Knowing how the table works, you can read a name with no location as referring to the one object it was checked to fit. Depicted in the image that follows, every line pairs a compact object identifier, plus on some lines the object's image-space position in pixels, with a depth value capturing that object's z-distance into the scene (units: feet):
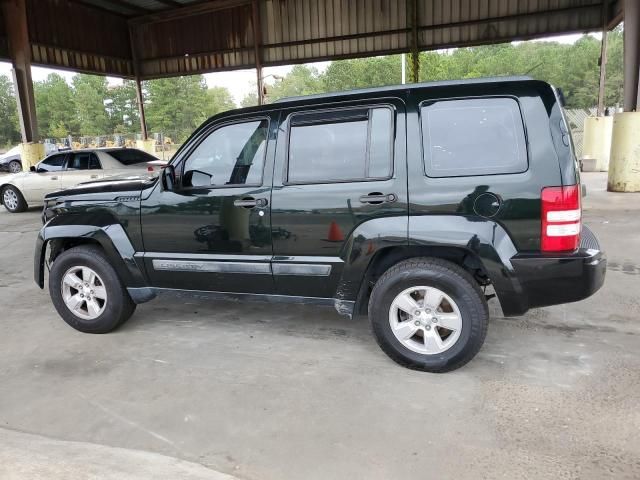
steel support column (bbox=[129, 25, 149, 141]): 64.69
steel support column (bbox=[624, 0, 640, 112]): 36.06
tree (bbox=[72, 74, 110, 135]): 241.14
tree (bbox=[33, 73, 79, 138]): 242.99
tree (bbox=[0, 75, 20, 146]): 246.88
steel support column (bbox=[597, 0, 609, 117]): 46.62
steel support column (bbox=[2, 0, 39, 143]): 46.93
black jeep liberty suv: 10.17
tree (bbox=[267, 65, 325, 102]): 261.03
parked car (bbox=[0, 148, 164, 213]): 37.04
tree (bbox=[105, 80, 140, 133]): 245.65
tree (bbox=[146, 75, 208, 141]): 218.59
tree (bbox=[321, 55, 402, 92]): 192.85
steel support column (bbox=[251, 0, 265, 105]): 56.75
